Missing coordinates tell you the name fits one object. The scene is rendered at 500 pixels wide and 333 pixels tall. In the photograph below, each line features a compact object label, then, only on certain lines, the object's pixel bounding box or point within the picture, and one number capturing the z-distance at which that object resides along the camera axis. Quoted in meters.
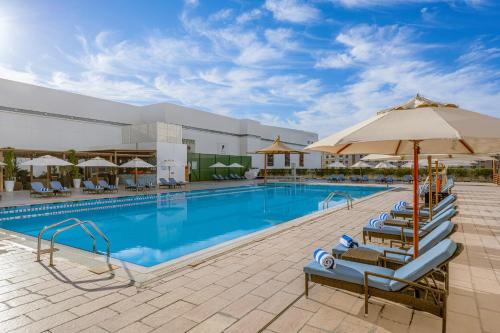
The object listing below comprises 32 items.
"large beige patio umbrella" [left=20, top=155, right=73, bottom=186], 14.84
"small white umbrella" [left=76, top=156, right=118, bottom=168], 16.58
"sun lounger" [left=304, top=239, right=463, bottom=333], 2.64
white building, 19.78
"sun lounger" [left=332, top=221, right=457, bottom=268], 3.48
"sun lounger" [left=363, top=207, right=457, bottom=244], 4.63
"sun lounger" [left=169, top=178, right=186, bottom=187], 18.73
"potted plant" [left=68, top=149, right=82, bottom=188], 17.67
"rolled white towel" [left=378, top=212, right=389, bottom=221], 6.45
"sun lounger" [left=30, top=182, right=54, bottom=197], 13.47
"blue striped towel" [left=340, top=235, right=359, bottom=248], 4.22
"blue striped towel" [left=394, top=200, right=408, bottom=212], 7.58
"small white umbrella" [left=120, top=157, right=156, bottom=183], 17.52
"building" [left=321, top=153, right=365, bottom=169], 82.00
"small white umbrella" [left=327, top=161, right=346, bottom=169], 27.32
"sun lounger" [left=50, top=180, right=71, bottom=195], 14.21
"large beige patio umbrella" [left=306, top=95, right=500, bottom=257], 2.52
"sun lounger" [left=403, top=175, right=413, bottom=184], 24.00
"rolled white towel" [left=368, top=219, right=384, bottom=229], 5.57
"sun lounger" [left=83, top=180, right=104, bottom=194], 15.19
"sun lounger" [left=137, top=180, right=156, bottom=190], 17.12
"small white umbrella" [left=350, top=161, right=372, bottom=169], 23.31
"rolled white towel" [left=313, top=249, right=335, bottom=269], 3.21
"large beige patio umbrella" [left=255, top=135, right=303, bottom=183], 22.72
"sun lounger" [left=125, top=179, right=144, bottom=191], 16.75
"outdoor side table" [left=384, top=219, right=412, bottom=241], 5.69
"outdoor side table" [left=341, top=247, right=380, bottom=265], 3.55
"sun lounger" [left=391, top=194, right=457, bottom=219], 6.38
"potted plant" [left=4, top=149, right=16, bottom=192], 15.62
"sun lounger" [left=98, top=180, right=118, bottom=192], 15.68
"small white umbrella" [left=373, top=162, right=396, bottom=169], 21.97
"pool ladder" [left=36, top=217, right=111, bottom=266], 4.48
